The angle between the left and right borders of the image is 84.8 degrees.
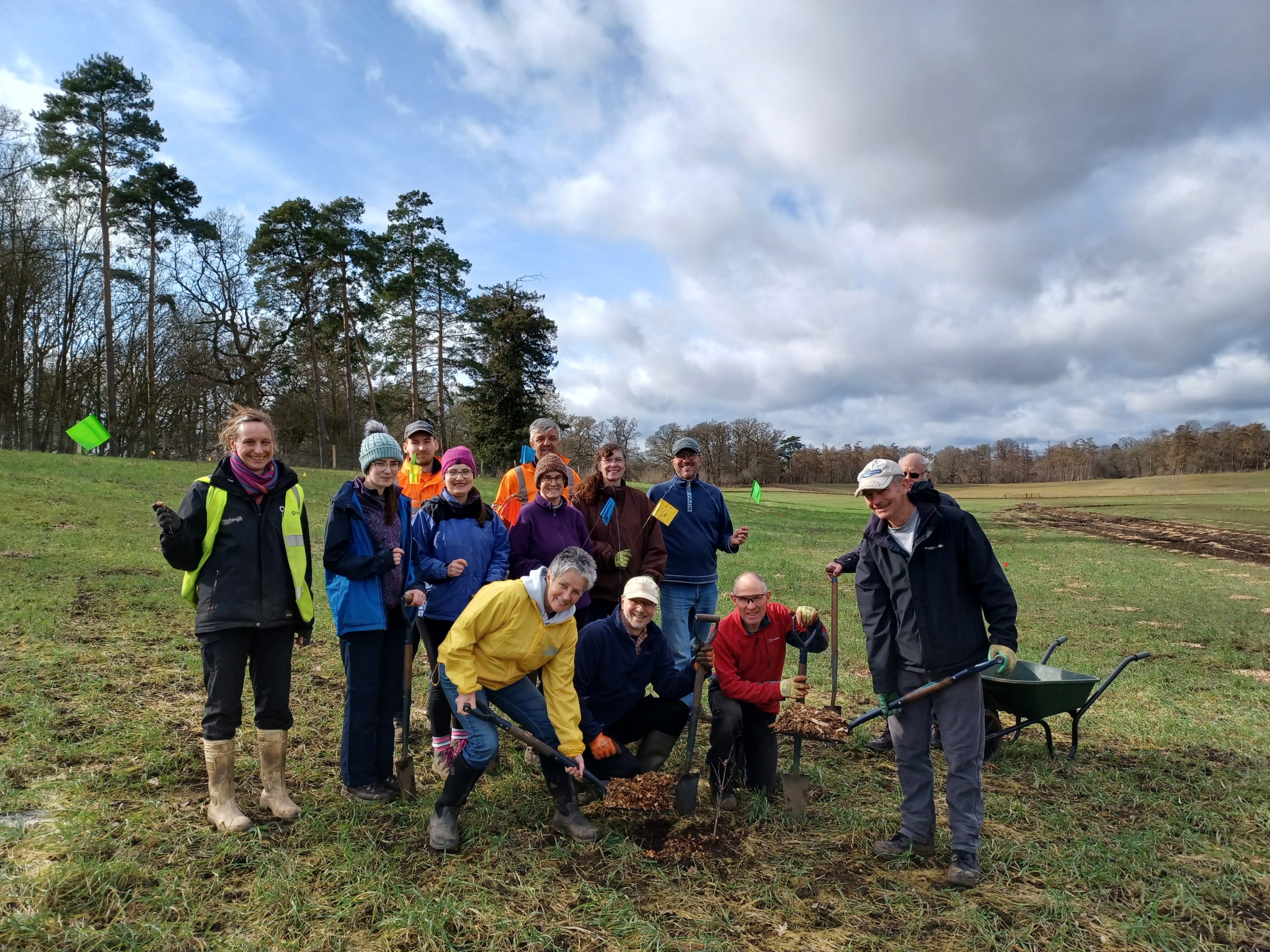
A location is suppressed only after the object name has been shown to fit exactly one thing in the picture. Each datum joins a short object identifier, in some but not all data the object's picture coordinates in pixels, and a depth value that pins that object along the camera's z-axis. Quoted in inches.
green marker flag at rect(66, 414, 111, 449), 421.4
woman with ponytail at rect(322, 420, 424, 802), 151.9
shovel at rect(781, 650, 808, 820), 156.4
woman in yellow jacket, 139.3
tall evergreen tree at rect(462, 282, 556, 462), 1264.8
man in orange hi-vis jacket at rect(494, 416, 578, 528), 202.8
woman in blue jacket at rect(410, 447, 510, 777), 168.7
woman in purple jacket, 182.1
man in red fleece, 164.2
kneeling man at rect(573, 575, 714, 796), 155.6
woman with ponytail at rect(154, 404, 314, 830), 137.3
